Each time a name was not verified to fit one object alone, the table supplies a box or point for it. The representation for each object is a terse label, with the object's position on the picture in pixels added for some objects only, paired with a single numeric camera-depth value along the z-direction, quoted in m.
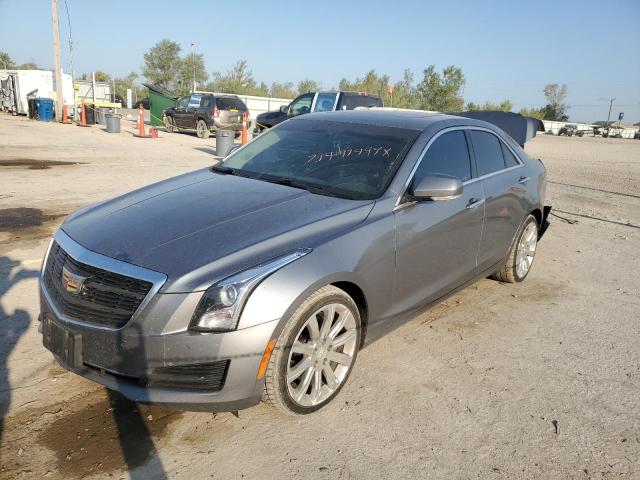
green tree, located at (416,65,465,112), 50.06
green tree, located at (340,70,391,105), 63.50
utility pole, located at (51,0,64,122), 25.29
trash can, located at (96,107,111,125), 25.52
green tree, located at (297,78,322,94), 68.88
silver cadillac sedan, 2.39
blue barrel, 26.27
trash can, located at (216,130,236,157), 14.82
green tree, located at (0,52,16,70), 76.00
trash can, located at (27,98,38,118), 26.83
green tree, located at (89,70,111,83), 76.34
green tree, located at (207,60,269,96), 64.00
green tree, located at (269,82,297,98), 69.62
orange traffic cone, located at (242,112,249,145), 18.47
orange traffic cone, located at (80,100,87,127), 24.01
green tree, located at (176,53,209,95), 71.44
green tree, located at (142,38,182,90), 73.50
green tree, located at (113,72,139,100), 81.14
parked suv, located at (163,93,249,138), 21.52
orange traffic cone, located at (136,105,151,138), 19.86
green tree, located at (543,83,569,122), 86.25
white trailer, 29.20
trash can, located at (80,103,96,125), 26.08
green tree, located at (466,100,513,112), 67.84
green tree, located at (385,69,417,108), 56.53
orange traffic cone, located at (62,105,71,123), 25.64
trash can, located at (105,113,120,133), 21.34
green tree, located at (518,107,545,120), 82.31
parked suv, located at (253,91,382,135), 15.51
